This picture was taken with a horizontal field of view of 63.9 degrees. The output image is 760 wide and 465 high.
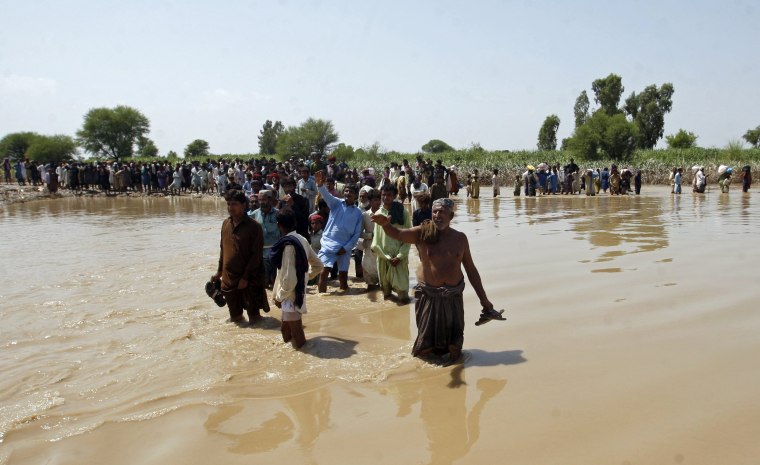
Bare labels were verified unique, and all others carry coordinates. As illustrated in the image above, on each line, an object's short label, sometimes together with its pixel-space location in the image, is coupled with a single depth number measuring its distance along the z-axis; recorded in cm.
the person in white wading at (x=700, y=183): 2461
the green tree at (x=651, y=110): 5722
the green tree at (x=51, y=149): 4972
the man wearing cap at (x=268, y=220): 714
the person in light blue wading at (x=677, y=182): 2450
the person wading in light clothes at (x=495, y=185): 2497
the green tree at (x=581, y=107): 6656
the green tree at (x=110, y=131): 5876
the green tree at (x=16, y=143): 5694
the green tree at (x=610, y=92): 5775
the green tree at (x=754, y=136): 8025
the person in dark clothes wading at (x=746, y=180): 2483
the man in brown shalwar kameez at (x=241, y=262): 604
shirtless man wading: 478
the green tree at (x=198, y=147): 7956
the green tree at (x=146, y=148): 6224
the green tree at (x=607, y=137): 3744
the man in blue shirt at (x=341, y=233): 746
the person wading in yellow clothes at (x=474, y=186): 2389
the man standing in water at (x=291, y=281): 530
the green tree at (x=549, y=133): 6681
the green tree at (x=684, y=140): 5394
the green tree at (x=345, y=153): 4776
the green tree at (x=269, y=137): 8502
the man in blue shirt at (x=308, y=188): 984
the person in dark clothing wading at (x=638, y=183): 2507
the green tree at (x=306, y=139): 5784
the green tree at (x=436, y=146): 8946
